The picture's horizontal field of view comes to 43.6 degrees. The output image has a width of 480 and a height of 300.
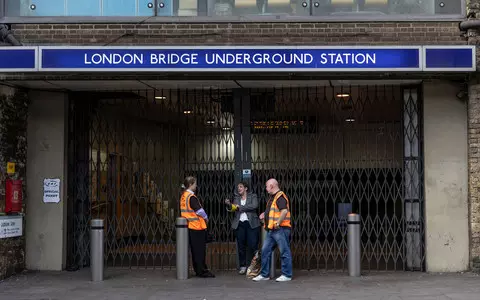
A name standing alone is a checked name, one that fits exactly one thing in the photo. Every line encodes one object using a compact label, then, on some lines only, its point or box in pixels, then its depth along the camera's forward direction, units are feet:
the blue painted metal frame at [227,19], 33.88
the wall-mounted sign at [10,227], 32.65
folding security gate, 35.60
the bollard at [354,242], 32.68
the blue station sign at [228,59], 30.78
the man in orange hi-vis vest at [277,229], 31.14
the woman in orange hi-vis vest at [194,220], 32.60
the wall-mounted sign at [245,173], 35.88
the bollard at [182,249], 32.75
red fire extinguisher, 33.09
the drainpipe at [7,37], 33.19
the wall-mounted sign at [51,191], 35.76
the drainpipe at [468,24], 32.71
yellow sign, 33.47
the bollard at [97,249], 32.24
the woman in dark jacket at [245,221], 33.88
